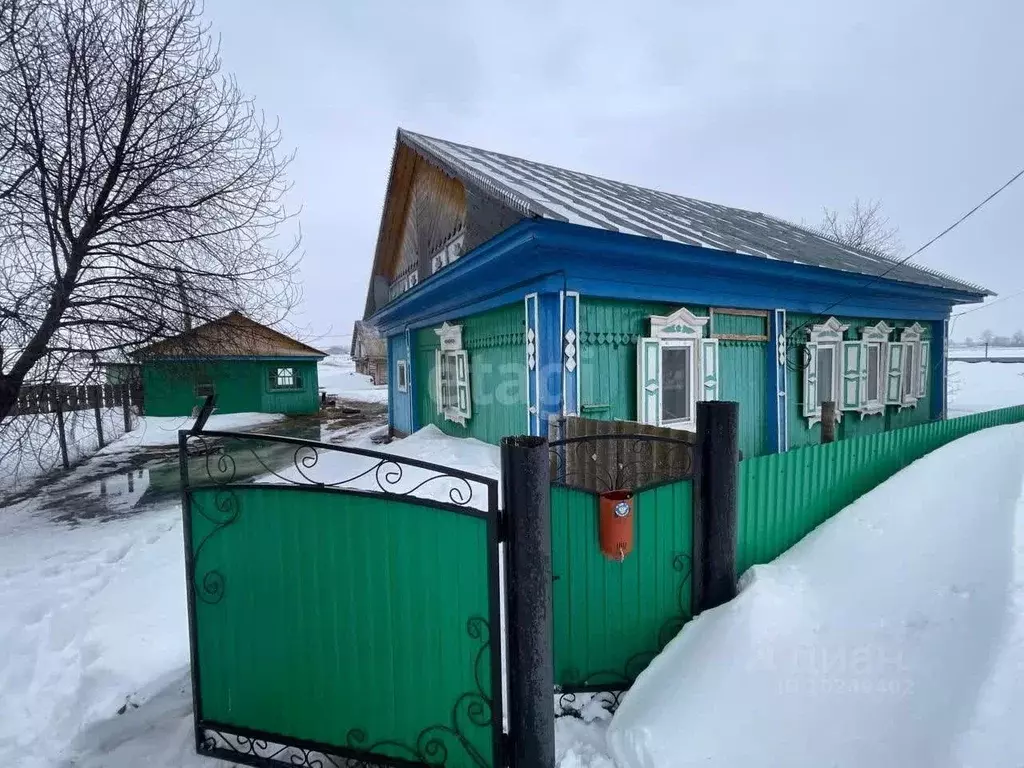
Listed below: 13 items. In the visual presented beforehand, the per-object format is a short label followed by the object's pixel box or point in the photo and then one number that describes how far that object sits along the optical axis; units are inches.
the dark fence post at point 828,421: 297.3
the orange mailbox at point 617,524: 98.7
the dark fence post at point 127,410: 469.1
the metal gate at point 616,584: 101.0
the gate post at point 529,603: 80.4
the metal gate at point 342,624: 84.1
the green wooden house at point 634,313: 211.8
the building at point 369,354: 1664.2
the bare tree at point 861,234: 1122.0
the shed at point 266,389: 687.7
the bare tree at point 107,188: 203.9
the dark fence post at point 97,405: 281.1
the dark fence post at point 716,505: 107.0
